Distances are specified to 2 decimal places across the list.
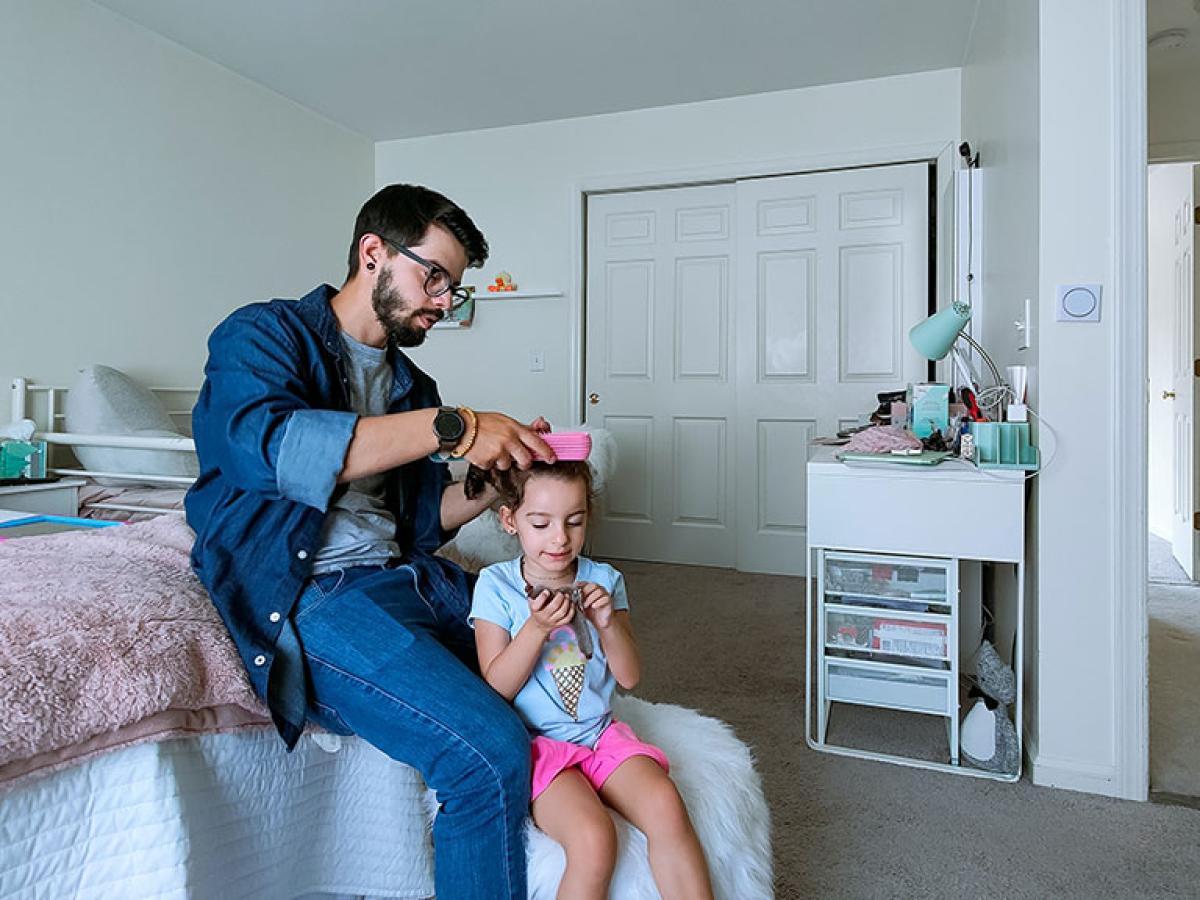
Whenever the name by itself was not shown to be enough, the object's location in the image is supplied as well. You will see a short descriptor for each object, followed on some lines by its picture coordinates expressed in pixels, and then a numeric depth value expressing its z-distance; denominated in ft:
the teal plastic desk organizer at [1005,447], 5.93
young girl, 2.94
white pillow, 8.23
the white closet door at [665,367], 13.41
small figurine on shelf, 14.29
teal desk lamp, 6.36
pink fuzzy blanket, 2.45
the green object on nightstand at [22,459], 8.12
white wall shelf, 14.11
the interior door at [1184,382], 12.80
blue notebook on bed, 5.34
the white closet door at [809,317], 12.23
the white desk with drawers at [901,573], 5.98
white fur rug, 2.91
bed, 2.51
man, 3.04
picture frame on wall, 14.60
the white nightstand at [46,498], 7.88
